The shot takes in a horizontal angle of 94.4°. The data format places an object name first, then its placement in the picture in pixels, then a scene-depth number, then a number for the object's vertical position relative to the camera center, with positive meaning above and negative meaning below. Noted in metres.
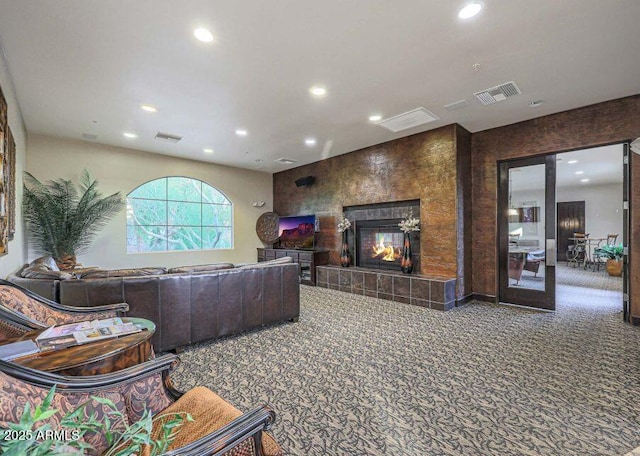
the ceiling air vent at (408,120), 4.20 +1.60
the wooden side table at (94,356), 1.40 -0.64
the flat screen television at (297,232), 7.09 -0.12
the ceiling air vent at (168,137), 5.17 +1.63
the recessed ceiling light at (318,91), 3.51 +1.64
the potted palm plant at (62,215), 4.81 +0.25
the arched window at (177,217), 6.38 +0.27
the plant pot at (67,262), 4.81 -0.54
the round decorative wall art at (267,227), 8.02 +0.01
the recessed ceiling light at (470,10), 2.23 +1.66
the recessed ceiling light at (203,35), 2.49 +1.66
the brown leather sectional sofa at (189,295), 2.66 -0.68
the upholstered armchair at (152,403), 0.93 -0.69
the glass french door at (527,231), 4.47 -0.09
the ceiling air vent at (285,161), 6.98 +1.60
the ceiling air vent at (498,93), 3.44 +1.61
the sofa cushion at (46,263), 3.42 -0.41
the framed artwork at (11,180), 3.18 +0.57
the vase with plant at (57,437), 0.54 -0.43
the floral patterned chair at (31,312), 1.81 -0.59
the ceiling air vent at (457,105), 3.87 +1.61
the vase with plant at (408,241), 5.15 -0.26
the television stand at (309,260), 6.57 -0.74
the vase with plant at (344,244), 6.26 -0.37
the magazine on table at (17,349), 1.41 -0.60
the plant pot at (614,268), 7.47 -1.10
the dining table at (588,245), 9.56 -0.70
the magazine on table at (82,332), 1.62 -0.62
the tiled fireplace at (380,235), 5.42 -0.17
